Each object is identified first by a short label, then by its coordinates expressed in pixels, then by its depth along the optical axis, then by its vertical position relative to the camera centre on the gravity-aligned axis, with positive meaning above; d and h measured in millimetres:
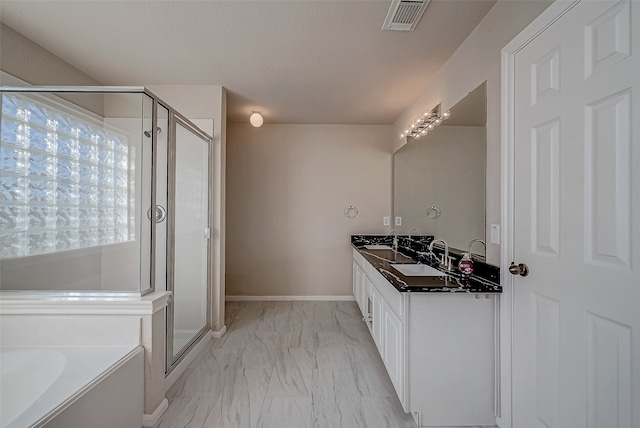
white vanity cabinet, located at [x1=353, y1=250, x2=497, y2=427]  1687 -814
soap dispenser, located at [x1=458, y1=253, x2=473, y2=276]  1874 -317
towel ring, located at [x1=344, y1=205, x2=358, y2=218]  4215 +24
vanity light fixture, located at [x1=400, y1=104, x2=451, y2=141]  2592 +889
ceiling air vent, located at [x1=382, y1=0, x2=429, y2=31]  1745 +1246
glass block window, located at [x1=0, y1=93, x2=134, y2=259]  2070 +246
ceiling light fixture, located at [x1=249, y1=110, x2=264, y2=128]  3474 +1114
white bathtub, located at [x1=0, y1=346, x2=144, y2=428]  1226 -816
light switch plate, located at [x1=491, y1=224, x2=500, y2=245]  1740 -107
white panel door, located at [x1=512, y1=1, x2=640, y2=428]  1017 -21
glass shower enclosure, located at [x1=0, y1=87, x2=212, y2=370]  1965 +120
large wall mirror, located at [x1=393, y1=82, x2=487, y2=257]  1976 +320
